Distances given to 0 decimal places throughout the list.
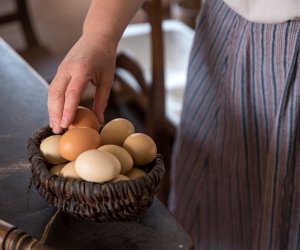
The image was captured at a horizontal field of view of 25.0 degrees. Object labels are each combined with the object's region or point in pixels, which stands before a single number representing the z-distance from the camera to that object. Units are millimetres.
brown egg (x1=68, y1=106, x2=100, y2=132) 951
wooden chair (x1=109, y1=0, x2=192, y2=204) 2152
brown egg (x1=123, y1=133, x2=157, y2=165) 896
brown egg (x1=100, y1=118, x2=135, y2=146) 938
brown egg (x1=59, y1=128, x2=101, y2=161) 887
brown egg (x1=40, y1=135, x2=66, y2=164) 896
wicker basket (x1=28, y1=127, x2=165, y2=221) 822
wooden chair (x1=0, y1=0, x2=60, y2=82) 2188
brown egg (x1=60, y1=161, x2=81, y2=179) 857
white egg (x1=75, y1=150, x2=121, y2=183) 834
